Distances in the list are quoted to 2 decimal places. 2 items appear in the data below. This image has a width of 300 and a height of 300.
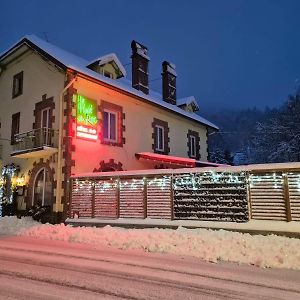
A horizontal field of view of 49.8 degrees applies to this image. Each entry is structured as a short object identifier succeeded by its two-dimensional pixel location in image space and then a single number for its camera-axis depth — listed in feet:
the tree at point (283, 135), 94.22
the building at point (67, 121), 46.47
